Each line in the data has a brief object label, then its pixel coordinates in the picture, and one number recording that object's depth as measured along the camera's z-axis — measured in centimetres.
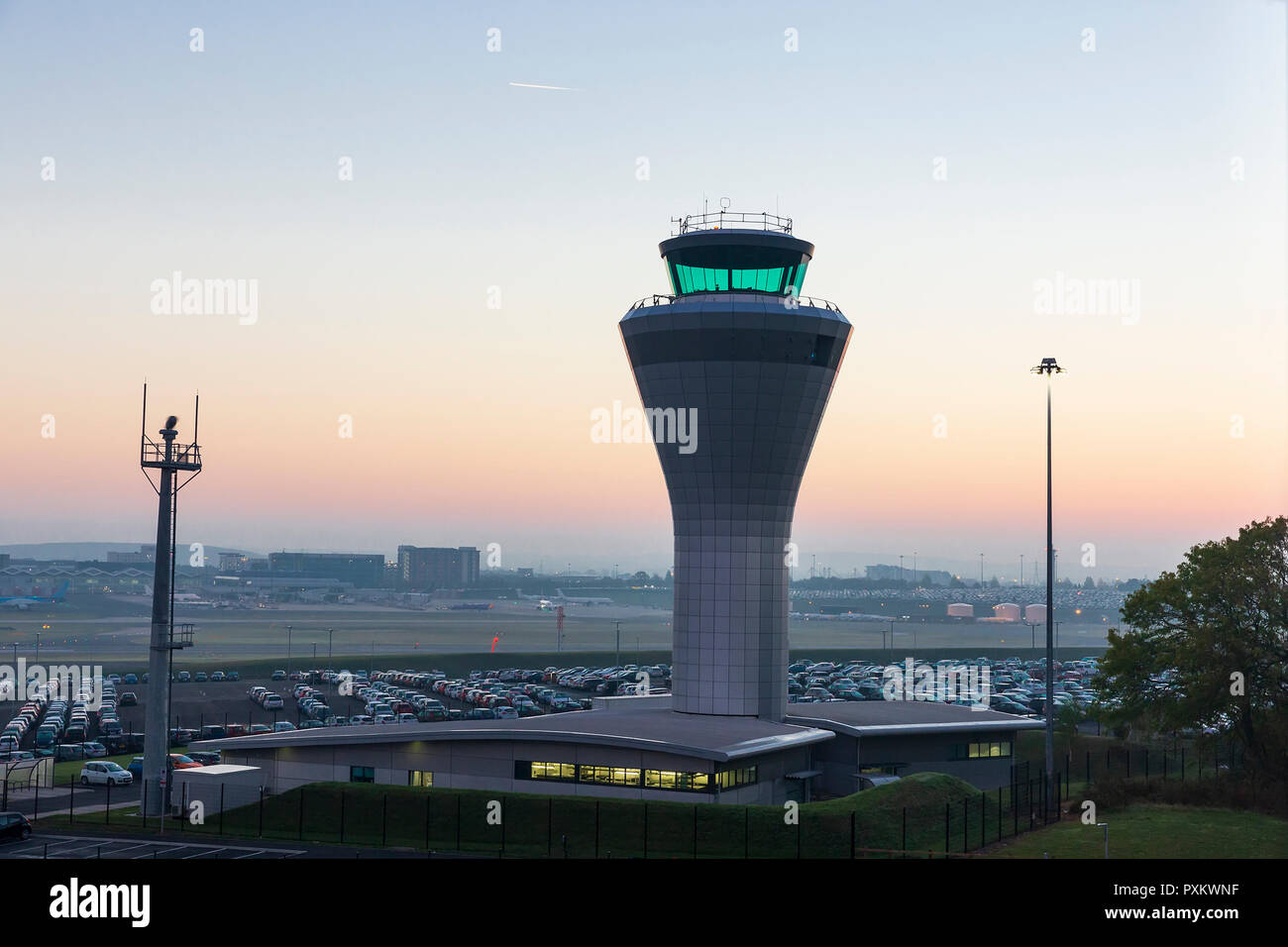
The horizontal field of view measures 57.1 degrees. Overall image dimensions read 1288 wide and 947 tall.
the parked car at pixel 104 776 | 6397
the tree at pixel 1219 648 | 5550
